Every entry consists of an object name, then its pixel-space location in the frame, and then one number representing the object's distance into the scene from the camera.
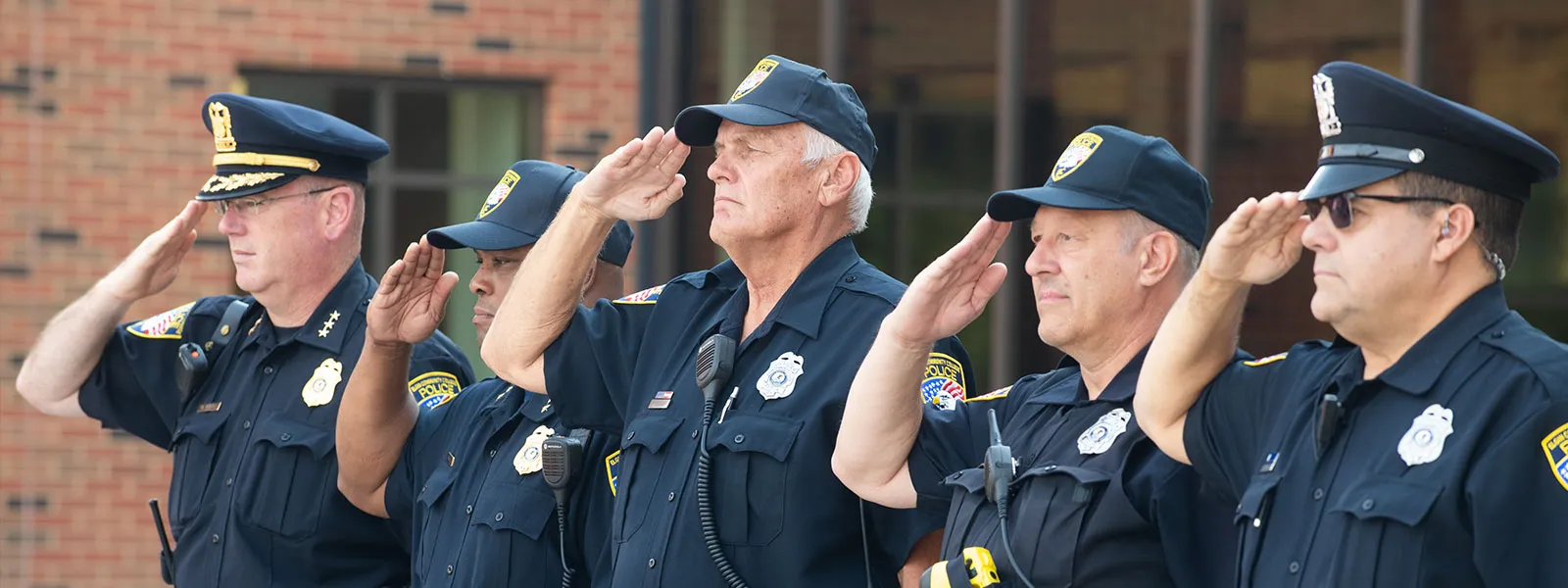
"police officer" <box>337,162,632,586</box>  9.84
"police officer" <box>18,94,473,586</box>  11.20
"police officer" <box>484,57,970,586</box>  8.36
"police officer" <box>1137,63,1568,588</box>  6.15
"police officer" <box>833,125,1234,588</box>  7.37
